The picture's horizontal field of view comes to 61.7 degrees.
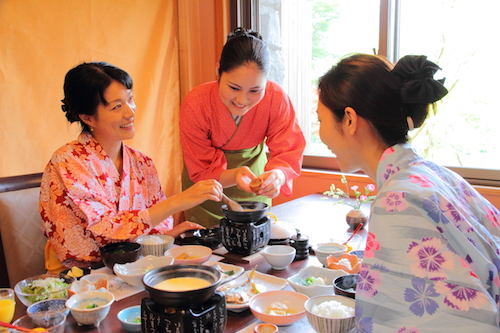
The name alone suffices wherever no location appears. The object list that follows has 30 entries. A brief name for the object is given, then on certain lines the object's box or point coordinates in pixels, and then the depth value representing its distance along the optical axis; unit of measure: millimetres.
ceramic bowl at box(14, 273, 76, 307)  1182
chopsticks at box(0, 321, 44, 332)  985
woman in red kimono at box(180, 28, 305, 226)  2139
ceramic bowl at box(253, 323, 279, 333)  1013
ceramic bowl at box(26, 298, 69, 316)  1110
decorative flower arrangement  2088
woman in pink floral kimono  1706
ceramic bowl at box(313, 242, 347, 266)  1489
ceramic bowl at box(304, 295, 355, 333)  979
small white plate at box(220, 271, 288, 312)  1291
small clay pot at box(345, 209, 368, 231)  2035
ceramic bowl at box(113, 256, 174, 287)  1300
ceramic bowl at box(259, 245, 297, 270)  1438
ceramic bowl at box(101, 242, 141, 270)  1416
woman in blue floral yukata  854
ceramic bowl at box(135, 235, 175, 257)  1597
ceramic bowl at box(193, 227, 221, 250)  1713
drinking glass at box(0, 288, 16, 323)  1089
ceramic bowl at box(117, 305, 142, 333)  1031
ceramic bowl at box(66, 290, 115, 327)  1056
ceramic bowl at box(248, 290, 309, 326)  1042
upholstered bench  1909
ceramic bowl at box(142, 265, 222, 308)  888
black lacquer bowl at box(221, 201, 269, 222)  1554
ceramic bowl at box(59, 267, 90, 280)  1377
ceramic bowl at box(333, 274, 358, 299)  1143
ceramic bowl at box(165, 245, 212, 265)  1519
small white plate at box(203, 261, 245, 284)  1326
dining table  1089
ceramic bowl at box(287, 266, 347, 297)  1211
